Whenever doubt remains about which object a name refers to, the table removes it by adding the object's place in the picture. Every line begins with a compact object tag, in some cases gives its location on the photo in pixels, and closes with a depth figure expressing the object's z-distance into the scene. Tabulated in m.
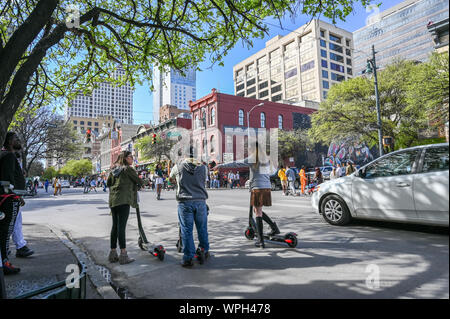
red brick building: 34.59
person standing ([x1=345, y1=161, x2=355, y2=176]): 10.49
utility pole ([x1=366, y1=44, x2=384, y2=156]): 13.39
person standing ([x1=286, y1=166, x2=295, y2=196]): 15.18
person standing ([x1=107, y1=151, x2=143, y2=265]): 4.12
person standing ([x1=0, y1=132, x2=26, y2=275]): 3.70
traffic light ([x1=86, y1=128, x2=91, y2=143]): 26.42
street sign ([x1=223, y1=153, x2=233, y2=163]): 33.50
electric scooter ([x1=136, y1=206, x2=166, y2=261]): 4.22
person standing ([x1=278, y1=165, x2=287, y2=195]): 16.46
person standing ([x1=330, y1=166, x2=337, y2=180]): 13.64
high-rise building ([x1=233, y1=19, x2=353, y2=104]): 64.69
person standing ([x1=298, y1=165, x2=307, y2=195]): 15.94
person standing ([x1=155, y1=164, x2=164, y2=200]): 15.35
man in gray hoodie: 3.86
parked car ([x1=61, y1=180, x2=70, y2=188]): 48.81
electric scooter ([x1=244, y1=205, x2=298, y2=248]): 4.53
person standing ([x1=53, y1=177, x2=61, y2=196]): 23.98
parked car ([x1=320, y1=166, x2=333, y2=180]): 21.16
